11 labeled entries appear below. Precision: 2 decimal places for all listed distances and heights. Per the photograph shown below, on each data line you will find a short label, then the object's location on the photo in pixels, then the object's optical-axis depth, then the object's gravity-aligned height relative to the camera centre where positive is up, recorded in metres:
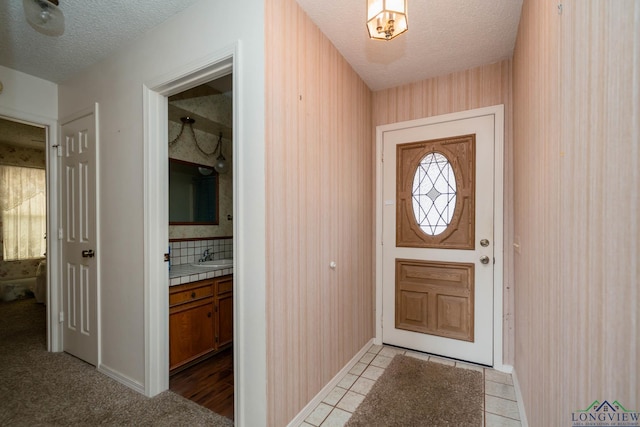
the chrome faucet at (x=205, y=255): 3.11 -0.52
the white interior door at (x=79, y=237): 2.41 -0.24
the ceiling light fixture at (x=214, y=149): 2.90 +0.75
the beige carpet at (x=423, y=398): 1.78 -1.39
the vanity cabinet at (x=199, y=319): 2.27 -0.99
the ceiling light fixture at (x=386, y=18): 1.09 +0.81
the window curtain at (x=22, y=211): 4.84 -0.01
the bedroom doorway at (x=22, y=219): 4.61 -0.16
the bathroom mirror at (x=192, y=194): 2.91 +0.19
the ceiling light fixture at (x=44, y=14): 1.43 +1.07
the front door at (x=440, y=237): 2.48 -0.27
